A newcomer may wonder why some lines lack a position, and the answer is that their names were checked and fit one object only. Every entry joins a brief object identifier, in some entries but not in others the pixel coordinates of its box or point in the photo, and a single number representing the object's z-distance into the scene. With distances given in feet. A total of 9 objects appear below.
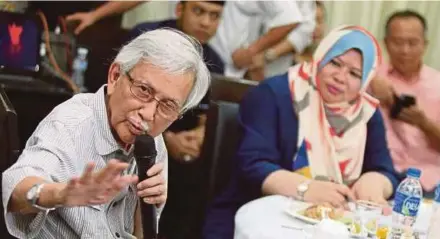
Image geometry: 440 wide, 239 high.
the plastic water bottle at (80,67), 17.30
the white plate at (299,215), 10.33
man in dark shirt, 15.76
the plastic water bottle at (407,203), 10.44
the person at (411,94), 16.74
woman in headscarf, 13.30
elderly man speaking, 7.29
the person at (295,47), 21.39
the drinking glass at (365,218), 10.11
